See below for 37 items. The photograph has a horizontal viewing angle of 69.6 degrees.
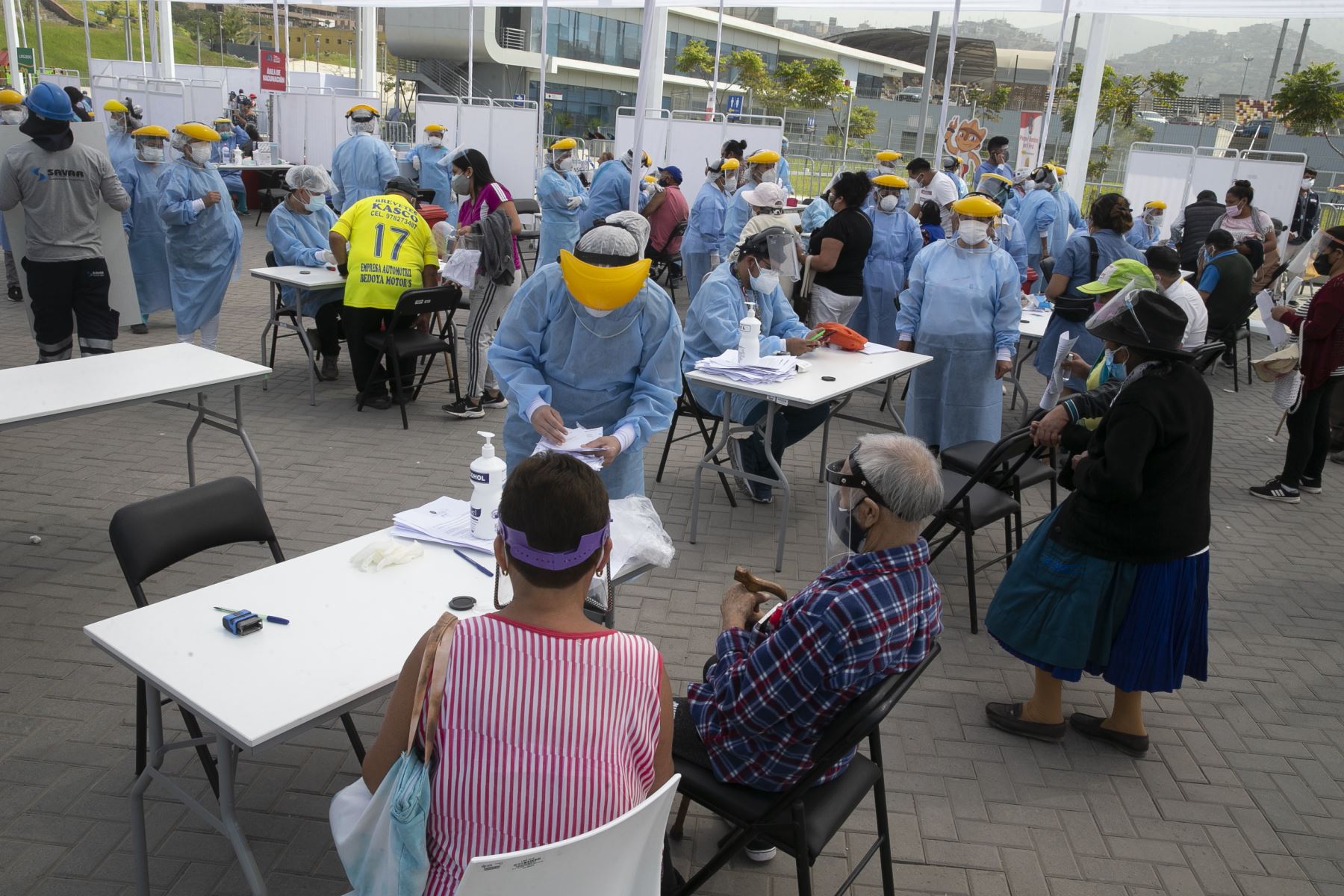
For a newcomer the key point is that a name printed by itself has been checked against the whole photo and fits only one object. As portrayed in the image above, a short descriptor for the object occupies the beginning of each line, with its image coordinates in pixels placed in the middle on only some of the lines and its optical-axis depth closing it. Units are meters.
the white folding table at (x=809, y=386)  4.63
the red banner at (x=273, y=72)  17.75
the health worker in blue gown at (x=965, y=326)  5.47
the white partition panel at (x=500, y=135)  13.87
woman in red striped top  1.57
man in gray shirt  5.80
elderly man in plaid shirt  2.04
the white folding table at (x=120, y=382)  3.69
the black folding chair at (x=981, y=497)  4.11
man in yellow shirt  6.28
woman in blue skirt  3.01
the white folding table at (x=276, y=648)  2.03
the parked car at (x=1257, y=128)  22.50
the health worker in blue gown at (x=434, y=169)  12.48
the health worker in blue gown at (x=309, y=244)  7.07
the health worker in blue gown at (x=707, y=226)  9.85
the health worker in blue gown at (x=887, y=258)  7.69
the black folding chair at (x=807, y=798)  2.06
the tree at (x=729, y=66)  40.38
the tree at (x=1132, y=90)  30.62
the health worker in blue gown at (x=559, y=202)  9.77
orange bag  5.72
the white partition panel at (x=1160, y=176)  12.94
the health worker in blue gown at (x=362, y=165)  10.24
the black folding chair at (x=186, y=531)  2.66
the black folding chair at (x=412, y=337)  6.23
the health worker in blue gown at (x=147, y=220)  7.77
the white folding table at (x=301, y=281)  6.61
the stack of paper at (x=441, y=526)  2.79
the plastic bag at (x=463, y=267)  6.48
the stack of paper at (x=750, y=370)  4.80
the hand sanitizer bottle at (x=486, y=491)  2.72
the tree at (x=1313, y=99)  24.06
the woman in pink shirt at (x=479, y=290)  6.64
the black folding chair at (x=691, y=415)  5.46
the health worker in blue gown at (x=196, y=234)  7.11
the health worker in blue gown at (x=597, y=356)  3.30
